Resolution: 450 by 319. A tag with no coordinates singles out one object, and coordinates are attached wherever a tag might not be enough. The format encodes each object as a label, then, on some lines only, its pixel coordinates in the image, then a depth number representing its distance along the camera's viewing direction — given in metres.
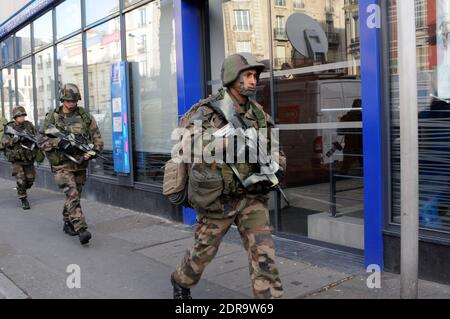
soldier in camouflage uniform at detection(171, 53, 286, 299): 3.37
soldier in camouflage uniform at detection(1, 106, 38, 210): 8.88
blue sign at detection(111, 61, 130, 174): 8.04
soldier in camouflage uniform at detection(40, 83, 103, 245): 6.06
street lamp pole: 2.89
